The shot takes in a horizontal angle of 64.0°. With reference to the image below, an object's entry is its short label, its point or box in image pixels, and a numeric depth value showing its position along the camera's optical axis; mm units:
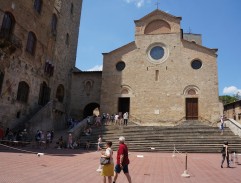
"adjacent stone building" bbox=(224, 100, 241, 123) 26689
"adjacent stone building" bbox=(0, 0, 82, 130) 14845
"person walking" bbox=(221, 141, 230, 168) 8709
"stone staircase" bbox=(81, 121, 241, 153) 13540
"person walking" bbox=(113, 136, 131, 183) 5257
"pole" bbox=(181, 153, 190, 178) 6648
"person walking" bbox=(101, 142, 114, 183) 4932
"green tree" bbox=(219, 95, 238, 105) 46828
